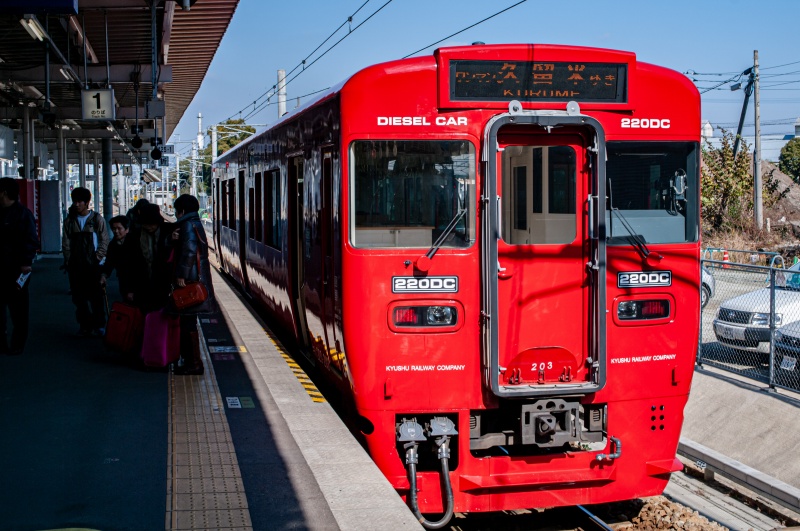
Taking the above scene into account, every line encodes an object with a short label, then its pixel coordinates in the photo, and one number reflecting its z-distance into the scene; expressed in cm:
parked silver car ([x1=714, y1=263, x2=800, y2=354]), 1149
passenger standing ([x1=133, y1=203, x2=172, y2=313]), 909
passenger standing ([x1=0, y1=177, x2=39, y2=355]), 929
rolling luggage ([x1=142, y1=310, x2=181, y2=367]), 909
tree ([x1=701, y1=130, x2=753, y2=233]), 2969
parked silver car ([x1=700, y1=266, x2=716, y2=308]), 1508
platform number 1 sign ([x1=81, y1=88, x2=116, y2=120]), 1736
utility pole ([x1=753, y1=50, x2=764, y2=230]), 2703
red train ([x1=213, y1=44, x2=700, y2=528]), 622
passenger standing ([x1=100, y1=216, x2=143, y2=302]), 952
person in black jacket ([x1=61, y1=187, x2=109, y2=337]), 1112
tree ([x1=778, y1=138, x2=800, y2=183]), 6106
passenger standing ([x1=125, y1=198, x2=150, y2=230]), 943
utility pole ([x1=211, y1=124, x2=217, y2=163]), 5344
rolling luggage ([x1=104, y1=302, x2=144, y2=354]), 946
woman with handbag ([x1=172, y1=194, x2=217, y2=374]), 859
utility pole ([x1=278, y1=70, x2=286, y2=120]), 3582
